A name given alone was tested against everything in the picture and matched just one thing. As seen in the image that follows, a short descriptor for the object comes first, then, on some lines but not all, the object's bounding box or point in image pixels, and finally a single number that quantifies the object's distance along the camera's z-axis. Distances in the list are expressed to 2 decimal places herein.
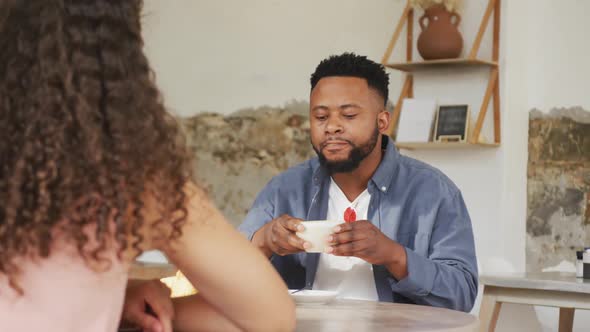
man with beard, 2.19
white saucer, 1.90
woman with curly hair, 1.04
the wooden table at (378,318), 1.54
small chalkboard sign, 4.12
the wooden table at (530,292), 3.34
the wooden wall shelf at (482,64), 4.09
